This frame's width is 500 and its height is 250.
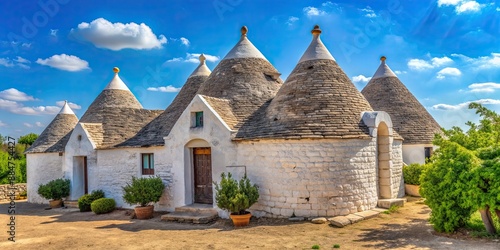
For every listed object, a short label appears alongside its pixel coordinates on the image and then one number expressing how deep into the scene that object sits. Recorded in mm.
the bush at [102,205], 15234
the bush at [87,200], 16094
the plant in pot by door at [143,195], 13477
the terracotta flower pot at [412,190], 15977
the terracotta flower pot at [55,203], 17922
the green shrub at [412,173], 15875
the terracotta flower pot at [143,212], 13672
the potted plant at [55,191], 17531
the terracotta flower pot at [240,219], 11289
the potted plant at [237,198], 11141
